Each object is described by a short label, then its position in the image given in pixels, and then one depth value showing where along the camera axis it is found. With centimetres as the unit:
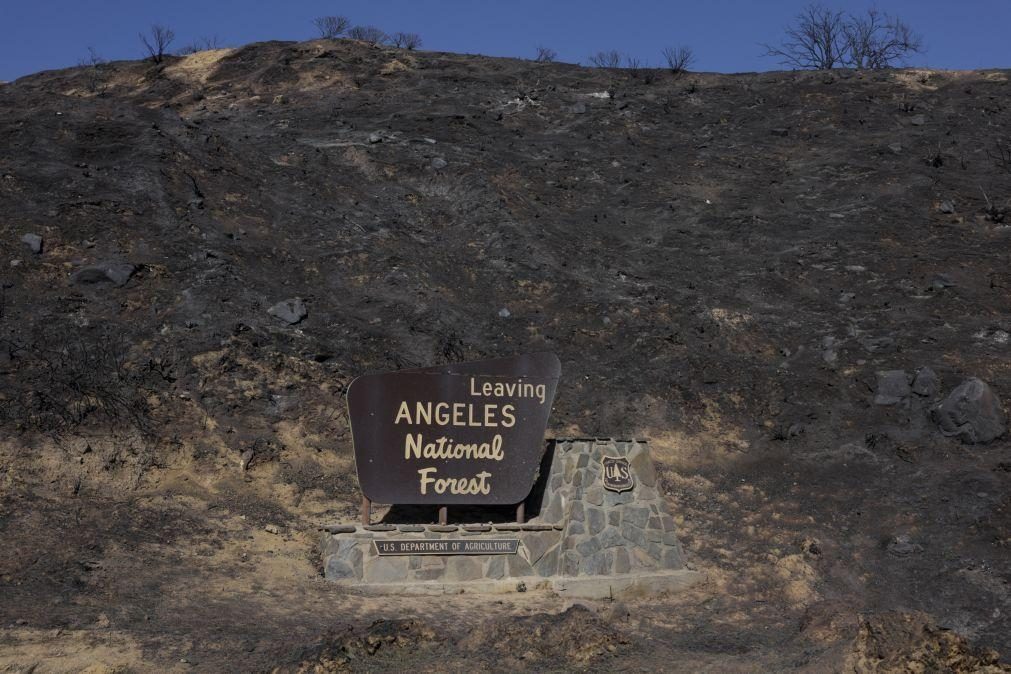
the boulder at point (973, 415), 1895
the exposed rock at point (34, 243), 2152
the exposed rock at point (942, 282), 2412
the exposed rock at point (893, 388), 2058
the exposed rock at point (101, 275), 2103
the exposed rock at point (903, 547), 1628
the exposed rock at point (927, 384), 2044
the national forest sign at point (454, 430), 1500
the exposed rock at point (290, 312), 2142
